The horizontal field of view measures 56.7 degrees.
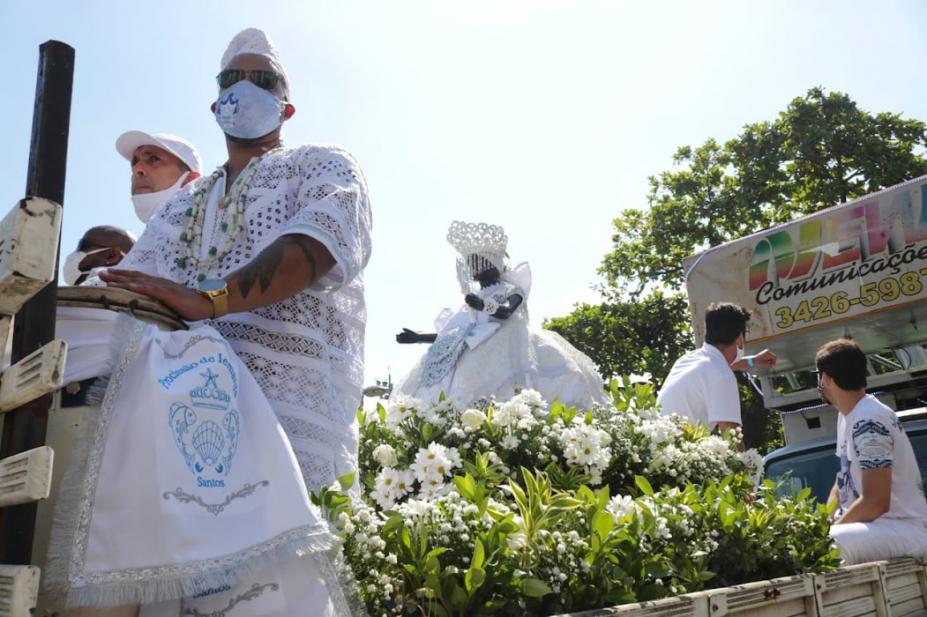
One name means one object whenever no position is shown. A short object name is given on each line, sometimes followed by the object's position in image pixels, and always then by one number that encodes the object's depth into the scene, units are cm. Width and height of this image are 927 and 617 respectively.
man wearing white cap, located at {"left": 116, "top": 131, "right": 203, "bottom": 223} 297
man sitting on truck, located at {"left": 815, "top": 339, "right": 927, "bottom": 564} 374
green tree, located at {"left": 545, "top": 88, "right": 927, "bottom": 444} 1969
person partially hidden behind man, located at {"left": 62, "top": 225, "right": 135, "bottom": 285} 249
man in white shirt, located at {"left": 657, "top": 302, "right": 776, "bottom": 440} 475
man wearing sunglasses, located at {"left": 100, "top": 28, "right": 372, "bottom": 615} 184
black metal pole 132
